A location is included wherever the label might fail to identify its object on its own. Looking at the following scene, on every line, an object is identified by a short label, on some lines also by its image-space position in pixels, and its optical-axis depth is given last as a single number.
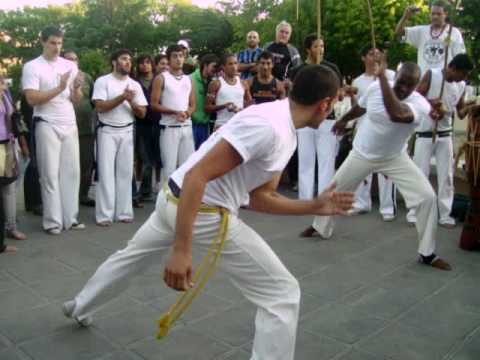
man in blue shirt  8.97
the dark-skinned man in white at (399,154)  4.98
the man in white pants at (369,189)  7.08
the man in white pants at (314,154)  7.46
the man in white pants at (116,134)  6.49
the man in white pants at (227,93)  7.84
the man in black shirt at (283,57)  8.65
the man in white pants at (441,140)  6.75
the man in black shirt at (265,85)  8.03
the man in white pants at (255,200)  2.42
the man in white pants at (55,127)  5.86
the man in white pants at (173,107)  7.13
